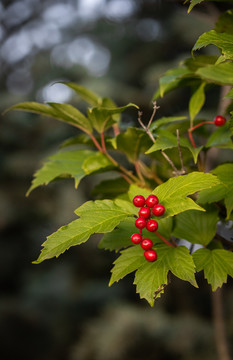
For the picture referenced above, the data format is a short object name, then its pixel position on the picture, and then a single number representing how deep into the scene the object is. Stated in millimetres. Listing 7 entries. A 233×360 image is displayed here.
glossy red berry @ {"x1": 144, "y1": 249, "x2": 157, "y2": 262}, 580
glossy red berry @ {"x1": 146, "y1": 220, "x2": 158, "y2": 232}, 584
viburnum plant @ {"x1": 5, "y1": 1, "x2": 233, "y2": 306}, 573
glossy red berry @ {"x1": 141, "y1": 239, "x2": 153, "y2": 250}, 583
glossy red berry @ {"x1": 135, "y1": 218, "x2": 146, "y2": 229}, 581
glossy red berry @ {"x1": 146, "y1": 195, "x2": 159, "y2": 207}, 578
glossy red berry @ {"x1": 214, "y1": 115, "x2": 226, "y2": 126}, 657
